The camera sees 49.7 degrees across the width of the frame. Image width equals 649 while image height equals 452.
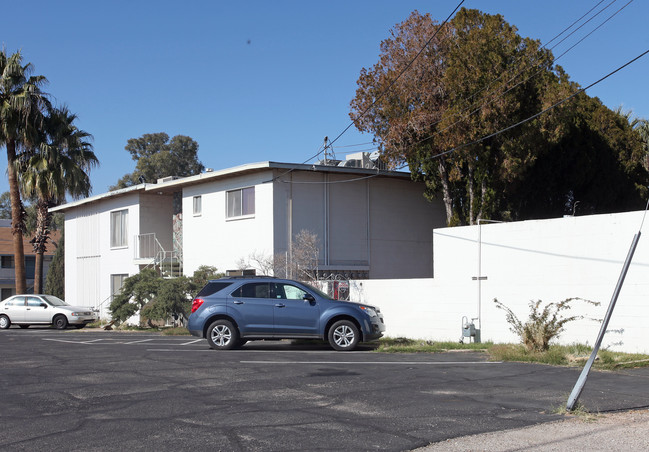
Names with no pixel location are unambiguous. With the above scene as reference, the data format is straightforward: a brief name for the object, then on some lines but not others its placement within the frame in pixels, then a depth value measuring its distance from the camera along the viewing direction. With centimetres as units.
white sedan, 2884
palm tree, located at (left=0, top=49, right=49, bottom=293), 3123
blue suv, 1562
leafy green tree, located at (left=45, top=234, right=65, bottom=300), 4203
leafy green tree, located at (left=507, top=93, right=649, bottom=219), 2550
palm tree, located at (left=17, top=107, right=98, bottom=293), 3234
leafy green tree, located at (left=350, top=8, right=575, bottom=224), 2081
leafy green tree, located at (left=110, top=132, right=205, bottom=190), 6300
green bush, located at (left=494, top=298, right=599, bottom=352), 1396
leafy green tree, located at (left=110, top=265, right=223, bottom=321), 2356
